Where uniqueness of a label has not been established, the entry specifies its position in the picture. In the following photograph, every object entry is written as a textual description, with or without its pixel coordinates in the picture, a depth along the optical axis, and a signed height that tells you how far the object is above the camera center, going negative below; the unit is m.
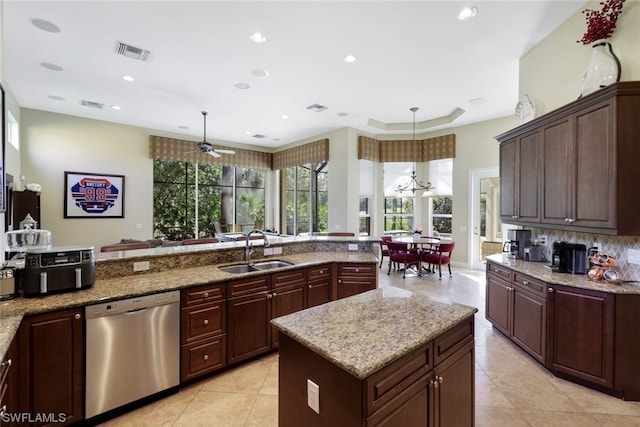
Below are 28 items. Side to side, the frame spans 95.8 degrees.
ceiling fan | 5.84 +1.31
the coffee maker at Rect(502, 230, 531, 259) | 3.59 -0.36
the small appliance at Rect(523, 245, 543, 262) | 3.41 -0.48
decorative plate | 3.54 +1.30
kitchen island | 1.21 -0.72
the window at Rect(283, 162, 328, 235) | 8.27 +0.41
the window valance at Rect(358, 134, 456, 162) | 7.21 +1.64
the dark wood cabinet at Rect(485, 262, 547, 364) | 2.73 -1.01
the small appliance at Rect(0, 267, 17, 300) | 1.93 -0.49
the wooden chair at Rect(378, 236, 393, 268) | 6.65 -0.90
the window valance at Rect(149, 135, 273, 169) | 7.18 +1.58
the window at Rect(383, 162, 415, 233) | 7.93 +0.35
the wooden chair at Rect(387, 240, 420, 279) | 6.31 -0.93
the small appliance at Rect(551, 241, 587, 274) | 2.80 -0.44
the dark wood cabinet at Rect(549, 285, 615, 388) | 2.32 -1.02
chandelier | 7.07 +0.72
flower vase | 2.51 +1.29
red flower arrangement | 2.55 +1.74
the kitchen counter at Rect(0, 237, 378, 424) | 1.79 -0.77
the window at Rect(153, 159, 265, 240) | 7.59 +0.39
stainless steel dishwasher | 2.01 -1.04
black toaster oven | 2.00 -0.43
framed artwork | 6.10 +0.35
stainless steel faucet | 3.42 -0.48
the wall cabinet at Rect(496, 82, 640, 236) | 2.28 +0.45
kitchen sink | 3.17 -0.63
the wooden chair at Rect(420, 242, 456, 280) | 6.07 -0.93
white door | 6.68 -0.12
